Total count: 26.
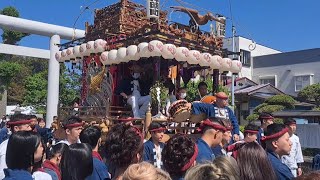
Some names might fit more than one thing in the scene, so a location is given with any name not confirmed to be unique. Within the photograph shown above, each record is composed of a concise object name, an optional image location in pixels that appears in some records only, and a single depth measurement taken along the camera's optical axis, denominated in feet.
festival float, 23.36
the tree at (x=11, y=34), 76.89
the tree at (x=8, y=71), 69.36
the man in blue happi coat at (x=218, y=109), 17.57
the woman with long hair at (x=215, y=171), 6.40
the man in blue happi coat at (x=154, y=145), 14.02
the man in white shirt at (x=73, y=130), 13.88
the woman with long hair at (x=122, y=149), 8.79
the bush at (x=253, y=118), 55.16
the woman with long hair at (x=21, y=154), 7.68
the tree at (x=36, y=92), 73.72
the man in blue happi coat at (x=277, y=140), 9.95
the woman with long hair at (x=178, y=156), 8.45
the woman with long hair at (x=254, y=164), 7.74
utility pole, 49.44
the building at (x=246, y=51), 83.87
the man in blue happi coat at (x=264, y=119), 18.06
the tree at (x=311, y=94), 66.18
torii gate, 47.88
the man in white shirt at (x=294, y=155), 16.67
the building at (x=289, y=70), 78.43
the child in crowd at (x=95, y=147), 9.66
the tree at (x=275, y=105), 56.03
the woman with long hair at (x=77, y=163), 8.91
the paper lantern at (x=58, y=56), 30.83
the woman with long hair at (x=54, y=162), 9.93
